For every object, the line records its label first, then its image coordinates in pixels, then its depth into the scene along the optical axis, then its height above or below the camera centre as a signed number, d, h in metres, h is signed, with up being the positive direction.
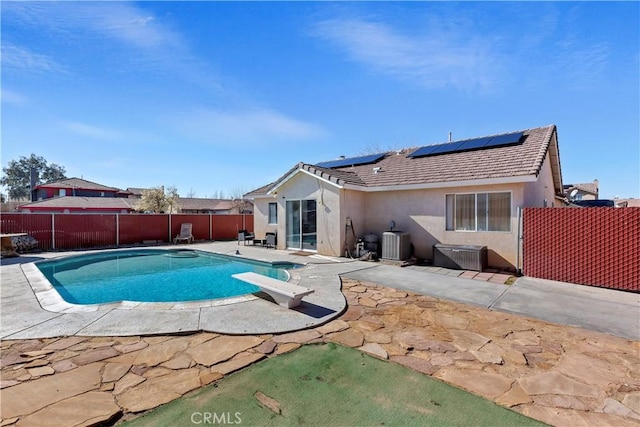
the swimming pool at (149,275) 8.58 -2.37
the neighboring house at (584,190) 30.14 +2.72
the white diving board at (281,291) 6.18 -1.69
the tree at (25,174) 63.66 +9.61
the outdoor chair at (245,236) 19.13 -1.49
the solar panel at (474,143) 12.89 +3.31
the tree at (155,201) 36.28 +1.80
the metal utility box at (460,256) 10.34 -1.60
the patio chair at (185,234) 20.94 -1.47
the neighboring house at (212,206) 50.35 +1.64
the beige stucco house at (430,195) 10.55 +0.83
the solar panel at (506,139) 12.02 +3.25
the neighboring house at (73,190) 46.47 +4.36
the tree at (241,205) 49.07 +1.75
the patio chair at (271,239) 16.89 -1.47
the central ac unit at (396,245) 11.84 -1.32
